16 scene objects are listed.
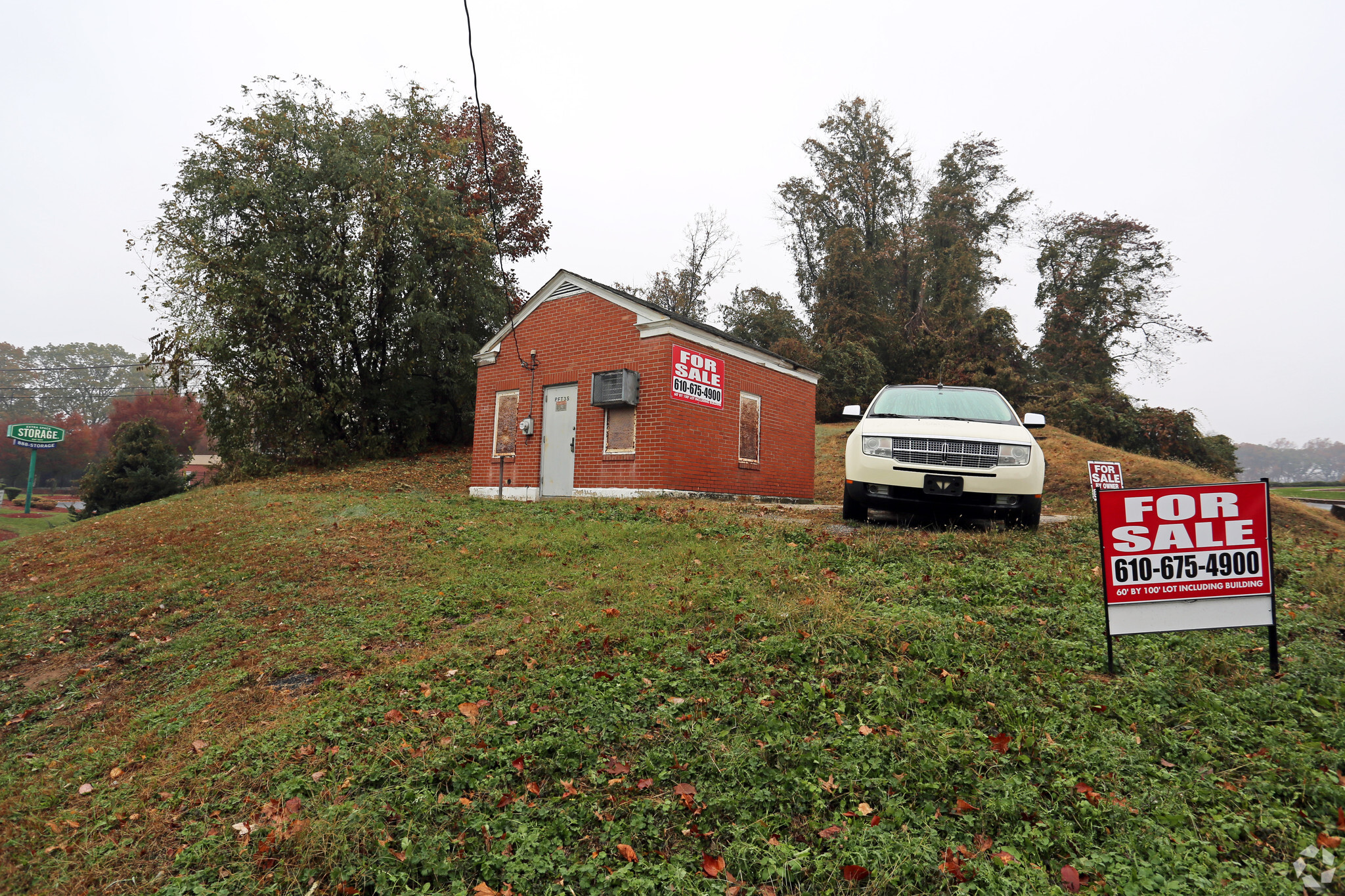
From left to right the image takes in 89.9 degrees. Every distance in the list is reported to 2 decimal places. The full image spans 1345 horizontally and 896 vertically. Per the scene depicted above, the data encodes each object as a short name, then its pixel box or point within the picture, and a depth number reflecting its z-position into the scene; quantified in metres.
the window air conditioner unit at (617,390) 12.88
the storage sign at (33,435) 30.89
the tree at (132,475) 23.00
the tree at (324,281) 20.47
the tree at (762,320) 38.44
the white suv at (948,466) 7.14
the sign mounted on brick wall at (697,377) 12.97
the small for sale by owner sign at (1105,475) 10.88
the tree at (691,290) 41.00
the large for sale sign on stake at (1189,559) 4.03
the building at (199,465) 65.24
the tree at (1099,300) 35.88
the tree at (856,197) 41.28
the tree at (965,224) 38.75
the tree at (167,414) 53.44
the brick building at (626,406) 12.91
